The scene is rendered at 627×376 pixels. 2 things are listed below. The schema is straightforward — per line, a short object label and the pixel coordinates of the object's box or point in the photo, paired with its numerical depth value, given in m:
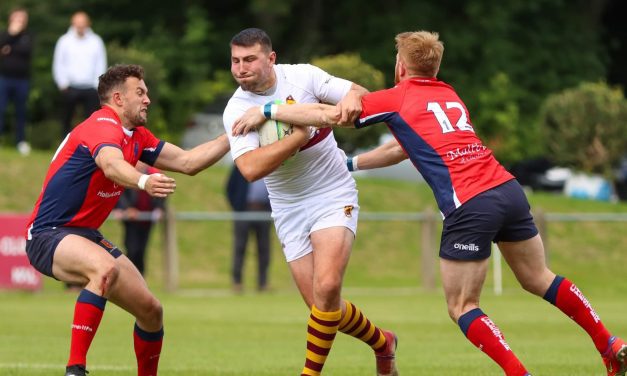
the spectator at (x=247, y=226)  41.56
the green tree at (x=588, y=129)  58.41
